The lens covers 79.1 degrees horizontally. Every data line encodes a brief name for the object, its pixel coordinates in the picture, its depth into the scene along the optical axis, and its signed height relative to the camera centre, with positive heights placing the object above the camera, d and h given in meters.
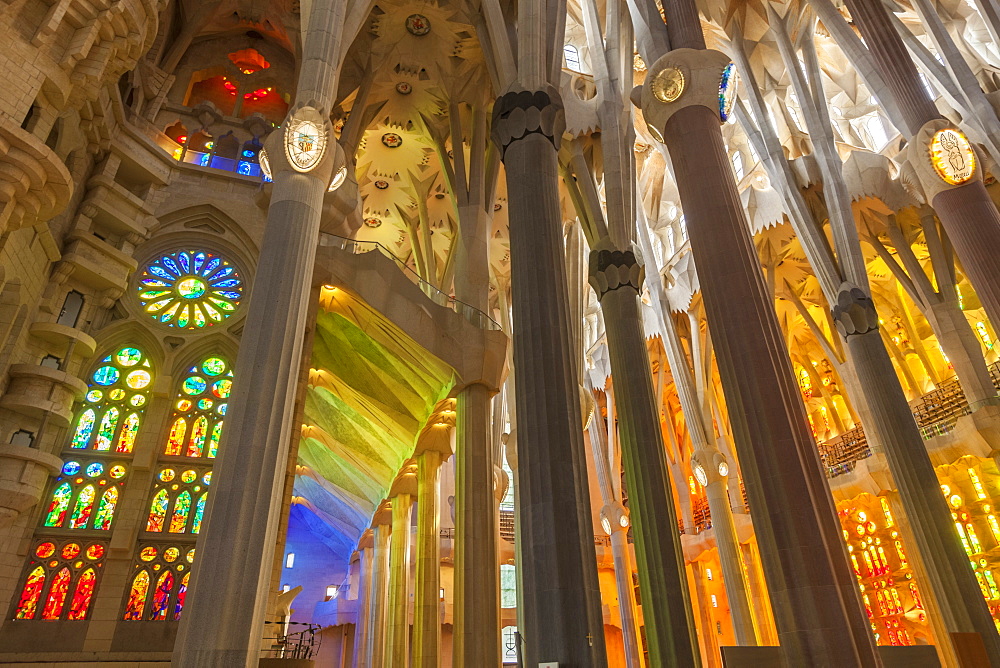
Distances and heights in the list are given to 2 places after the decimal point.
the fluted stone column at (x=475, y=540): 9.48 +1.99
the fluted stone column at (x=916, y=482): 9.81 +2.76
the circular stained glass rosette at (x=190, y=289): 12.70 +7.49
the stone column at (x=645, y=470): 8.78 +2.80
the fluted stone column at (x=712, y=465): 13.66 +4.51
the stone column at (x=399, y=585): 15.53 +2.27
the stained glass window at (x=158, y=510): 10.99 +2.88
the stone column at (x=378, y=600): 17.73 +2.22
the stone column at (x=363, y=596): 20.83 +2.70
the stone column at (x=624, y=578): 18.70 +2.55
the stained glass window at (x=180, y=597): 10.52 +1.41
